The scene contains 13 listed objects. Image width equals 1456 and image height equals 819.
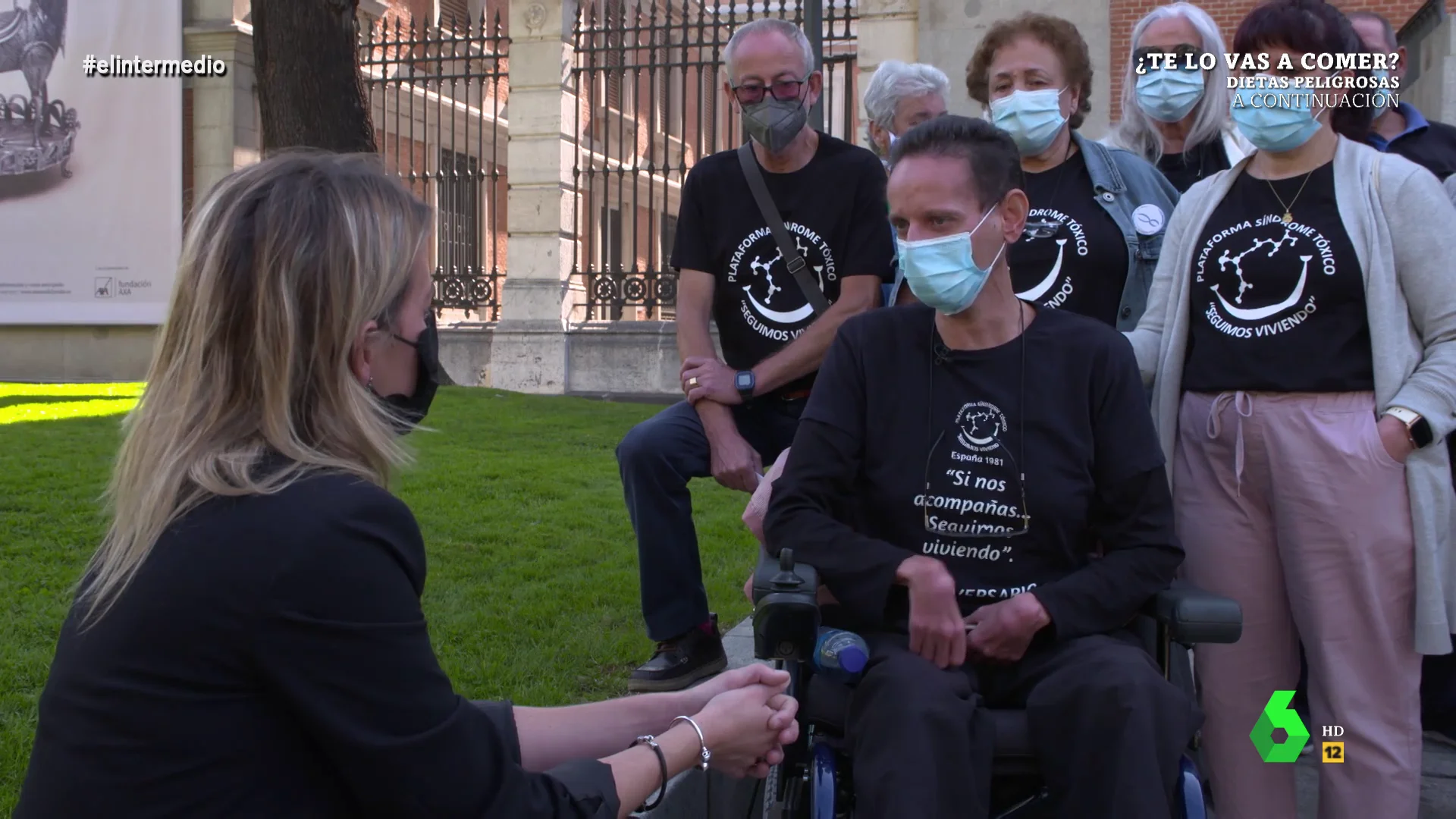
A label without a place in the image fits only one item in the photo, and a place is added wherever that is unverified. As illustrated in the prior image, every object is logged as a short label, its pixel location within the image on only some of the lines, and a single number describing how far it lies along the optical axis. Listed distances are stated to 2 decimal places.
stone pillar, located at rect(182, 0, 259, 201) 17.84
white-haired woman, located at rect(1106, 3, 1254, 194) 4.09
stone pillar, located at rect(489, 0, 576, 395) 17.16
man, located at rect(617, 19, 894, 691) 4.09
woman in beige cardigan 3.14
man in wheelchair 2.63
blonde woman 1.71
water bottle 2.79
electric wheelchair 2.66
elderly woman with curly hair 3.72
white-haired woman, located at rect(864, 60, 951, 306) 5.00
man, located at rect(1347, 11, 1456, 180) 3.95
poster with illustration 17.16
